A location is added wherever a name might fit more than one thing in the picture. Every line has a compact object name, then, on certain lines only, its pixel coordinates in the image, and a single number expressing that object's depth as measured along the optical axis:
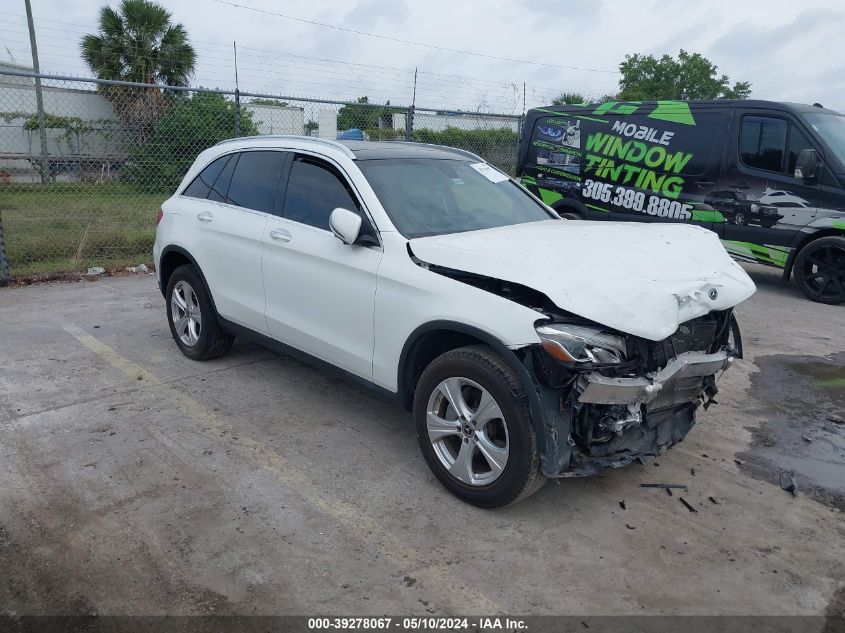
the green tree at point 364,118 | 11.51
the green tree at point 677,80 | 39.94
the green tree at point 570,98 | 26.16
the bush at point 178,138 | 10.02
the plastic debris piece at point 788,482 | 3.76
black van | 8.11
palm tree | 19.19
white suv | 3.12
